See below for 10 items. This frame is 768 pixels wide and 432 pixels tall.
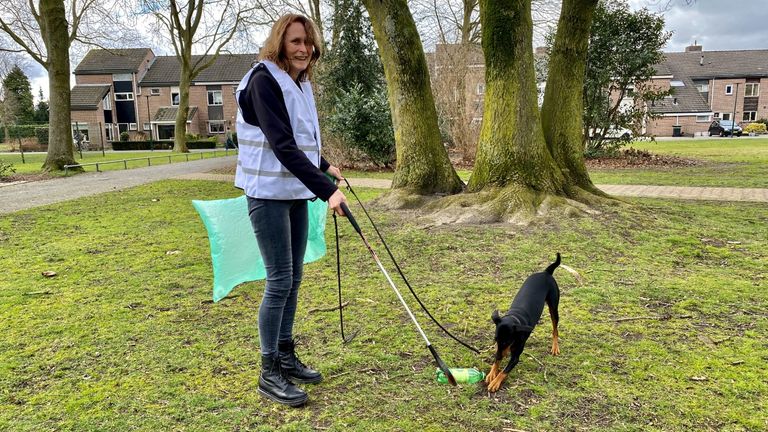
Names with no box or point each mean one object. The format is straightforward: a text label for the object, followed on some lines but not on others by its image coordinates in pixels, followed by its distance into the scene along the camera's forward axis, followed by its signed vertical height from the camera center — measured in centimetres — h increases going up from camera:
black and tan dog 280 -101
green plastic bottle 289 -132
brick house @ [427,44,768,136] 5594 +550
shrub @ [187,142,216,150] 4372 -44
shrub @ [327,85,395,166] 1664 +43
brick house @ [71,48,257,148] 5262 +465
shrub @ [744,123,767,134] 5223 +57
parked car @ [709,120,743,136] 4847 +63
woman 255 -13
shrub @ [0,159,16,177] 1568 -91
